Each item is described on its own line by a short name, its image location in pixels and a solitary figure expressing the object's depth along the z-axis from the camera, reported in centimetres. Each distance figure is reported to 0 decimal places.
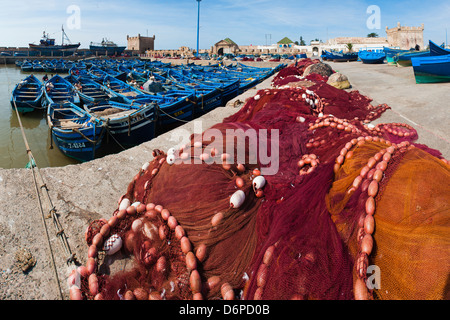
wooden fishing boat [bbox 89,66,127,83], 2192
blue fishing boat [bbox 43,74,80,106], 1367
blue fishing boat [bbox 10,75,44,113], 1489
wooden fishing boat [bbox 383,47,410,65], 2006
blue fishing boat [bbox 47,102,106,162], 791
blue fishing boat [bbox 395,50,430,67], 1638
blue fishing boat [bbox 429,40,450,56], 1178
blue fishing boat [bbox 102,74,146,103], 1223
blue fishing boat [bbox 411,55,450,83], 865
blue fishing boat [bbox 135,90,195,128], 995
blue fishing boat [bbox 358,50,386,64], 2321
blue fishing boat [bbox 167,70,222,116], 1182
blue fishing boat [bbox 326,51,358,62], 3262
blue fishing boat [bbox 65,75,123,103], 1271
